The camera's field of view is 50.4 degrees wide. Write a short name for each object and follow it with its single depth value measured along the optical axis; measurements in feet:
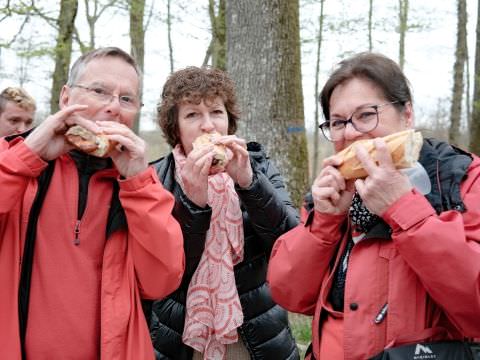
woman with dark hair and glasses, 5.53
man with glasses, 6.27
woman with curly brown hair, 7.88
